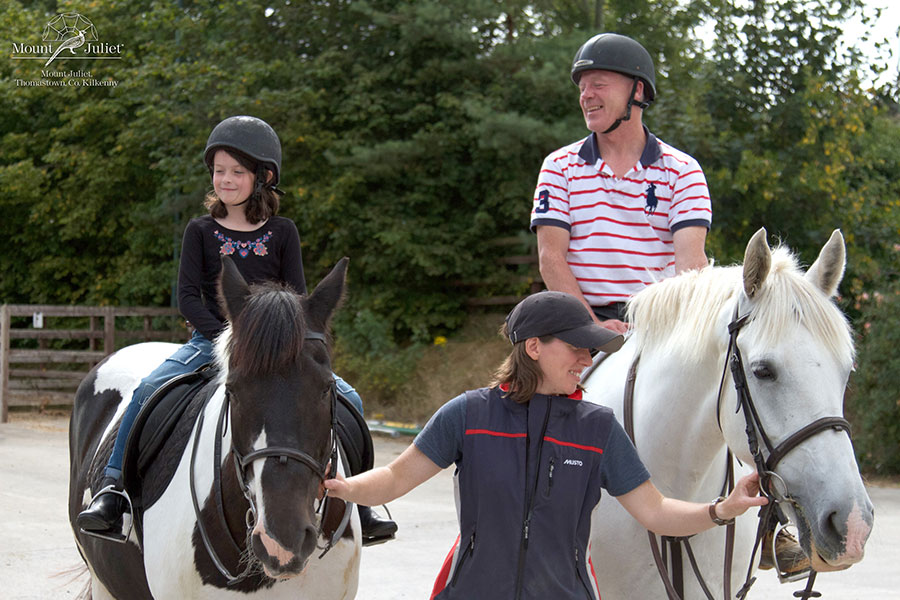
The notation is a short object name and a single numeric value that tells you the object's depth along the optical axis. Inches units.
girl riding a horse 148.4
